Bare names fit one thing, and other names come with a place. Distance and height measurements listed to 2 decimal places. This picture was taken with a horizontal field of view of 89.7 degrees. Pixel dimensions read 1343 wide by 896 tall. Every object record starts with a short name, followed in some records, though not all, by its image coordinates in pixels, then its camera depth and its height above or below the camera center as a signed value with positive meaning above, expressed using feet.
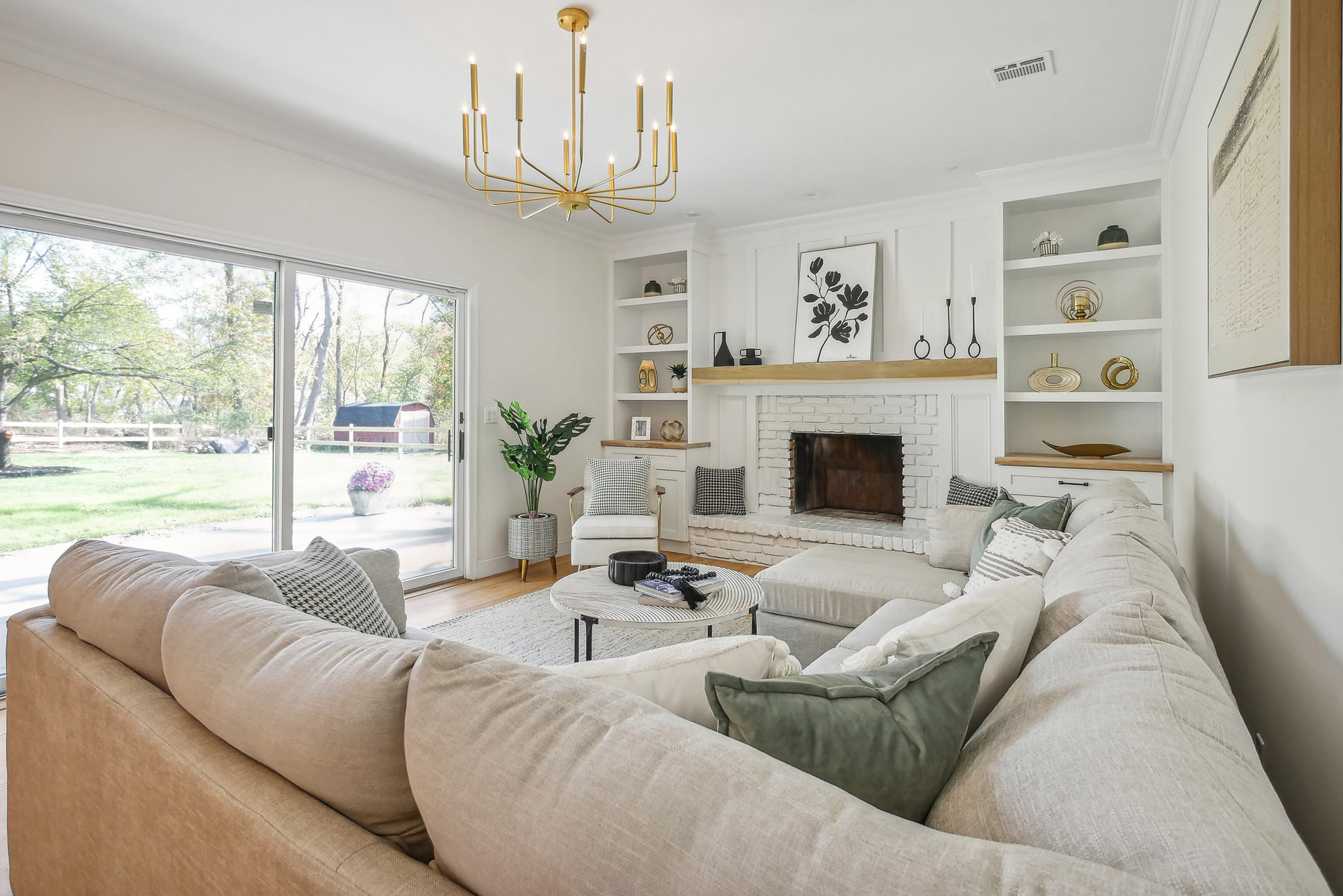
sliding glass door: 12.51 +0.60
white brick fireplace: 15.30 -0.16
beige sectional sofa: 1.70 -1.04
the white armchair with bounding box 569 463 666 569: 14.43 -1.96
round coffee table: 8.05 -2.01
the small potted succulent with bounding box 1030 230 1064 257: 13.53 +4.10
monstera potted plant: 15.26 -0.64
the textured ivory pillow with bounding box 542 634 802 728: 3.03 -1.05
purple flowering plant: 13.37 -0.63
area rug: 10.54 -3.14
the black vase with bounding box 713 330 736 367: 17.60 +2.41
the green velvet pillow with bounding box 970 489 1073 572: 8.11 -0.85
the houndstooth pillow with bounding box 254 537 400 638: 5.04 -1.10
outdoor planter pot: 13.38 -1.09
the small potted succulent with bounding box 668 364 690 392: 18.31 +1.96
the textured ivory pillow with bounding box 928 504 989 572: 10.02 -1.32
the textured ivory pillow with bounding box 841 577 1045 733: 3.60 -1.05
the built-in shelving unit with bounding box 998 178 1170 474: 12.96 +2.33
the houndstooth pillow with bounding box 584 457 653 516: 15.49 -0.94
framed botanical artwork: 15.94 +3.45
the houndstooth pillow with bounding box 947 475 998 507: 13.32 -0.95
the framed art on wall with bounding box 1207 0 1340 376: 3.75 +1.69
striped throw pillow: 6.98 -1.13
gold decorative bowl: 13.00 -0.08
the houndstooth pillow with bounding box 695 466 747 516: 17.69 -1.17
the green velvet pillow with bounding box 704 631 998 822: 2.46 -1.06
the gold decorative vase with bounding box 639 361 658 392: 18.78 +1.95
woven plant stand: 15.23 -2.08
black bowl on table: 9.49 -1.70
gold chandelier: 7.95 +4.59
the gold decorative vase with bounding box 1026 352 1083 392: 13.69 +1.40
